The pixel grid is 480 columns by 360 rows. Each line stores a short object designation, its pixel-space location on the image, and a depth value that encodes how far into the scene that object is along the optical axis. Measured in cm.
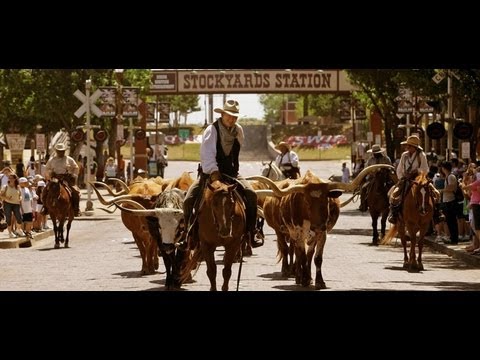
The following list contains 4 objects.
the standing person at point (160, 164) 7227
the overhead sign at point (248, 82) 9112
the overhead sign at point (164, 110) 9150
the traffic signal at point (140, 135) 6931
